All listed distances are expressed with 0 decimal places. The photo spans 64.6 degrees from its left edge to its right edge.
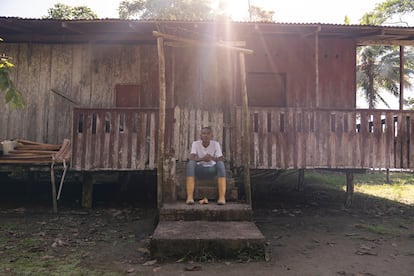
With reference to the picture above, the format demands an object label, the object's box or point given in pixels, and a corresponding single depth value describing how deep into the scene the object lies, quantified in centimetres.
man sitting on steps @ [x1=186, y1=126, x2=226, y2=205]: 604
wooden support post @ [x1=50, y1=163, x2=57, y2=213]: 732
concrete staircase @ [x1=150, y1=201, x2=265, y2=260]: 448
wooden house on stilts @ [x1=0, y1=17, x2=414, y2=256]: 751
